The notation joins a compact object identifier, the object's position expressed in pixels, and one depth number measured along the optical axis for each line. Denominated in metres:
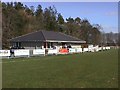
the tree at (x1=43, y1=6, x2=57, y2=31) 121.44
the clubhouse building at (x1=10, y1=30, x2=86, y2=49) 77.56
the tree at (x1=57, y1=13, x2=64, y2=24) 142.57
